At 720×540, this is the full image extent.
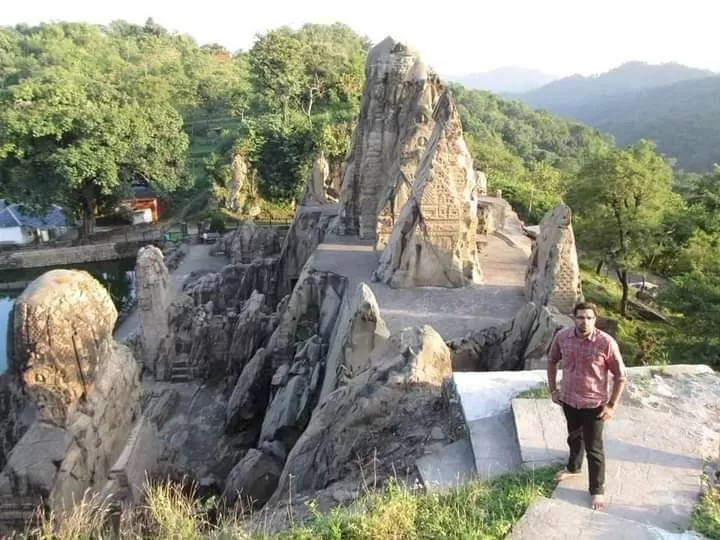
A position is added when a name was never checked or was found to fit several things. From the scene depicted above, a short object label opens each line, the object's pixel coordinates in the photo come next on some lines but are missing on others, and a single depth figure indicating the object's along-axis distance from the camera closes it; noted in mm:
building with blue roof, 28500
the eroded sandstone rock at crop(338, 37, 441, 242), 15961
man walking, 4387
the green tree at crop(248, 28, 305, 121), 37281
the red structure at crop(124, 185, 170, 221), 33000
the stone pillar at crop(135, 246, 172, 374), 14242
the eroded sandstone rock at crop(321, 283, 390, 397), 9398
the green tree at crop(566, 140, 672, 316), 17641
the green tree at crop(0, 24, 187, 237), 24922
